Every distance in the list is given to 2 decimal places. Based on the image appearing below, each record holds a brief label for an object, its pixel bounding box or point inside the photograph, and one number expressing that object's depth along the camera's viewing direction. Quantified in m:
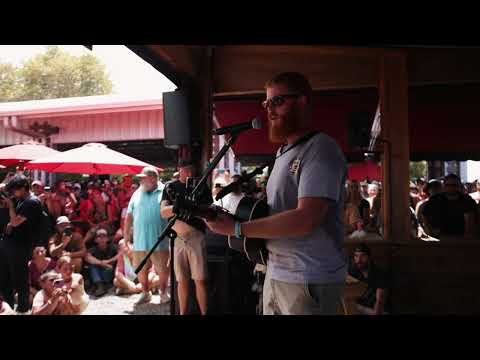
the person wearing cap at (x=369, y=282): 3.50
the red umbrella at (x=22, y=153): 6.51
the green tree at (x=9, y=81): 33.34
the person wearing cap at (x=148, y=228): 4.97
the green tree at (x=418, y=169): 32.78
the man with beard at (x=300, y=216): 1.25
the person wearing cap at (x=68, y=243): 5.78
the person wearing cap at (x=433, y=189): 5.32
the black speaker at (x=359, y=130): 4.98
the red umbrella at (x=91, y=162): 6.15
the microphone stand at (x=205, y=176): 1.38
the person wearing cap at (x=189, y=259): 3.79
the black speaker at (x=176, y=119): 4.07
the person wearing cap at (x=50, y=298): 3.85
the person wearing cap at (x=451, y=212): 4.46
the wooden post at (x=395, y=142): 3.99
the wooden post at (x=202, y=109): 4.32
